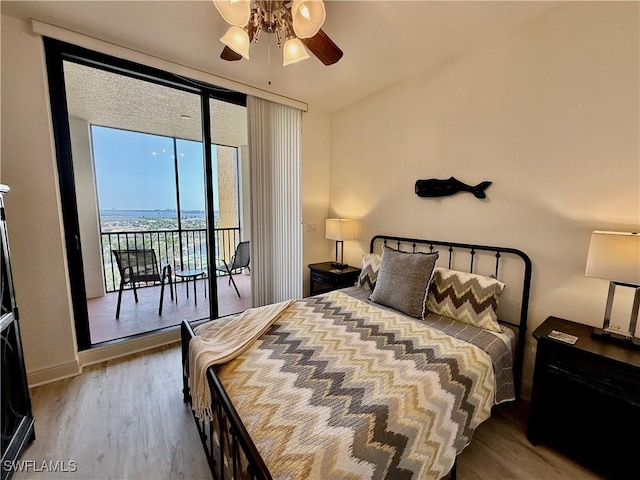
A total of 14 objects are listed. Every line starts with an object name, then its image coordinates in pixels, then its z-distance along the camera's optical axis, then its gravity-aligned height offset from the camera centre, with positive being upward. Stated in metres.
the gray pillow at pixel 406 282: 1.99 -0.58
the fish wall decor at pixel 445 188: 2.13 +0.16
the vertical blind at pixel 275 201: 3.00 +0.05
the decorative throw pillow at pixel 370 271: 2.51 -0.62
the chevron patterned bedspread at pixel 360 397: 0.91 -0.80
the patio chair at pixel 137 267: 3.45 -0.83
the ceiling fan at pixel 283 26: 1.37 +0.98
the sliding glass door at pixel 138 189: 2.35 +0.21
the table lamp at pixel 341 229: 3.09 -0.28
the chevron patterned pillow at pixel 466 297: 1.85 -0.65
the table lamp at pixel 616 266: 1.33 -0.29
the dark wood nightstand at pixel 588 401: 1.30 -1.02
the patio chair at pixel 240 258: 4.22 -0.85
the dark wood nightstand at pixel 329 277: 3.02 -0.82
